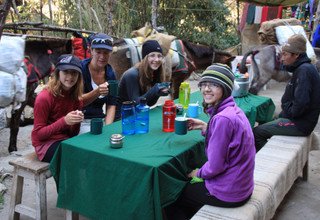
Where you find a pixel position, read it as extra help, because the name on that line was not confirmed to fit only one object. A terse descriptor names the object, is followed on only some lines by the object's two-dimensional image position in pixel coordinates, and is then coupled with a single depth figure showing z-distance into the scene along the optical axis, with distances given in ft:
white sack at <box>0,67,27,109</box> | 12.99
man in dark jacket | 11.21
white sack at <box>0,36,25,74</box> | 12.87
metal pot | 7.67
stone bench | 7.13
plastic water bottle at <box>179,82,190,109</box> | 11.92
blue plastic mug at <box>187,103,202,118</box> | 10.39
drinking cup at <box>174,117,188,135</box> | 8.18
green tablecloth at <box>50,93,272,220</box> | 6.95
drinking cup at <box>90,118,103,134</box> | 8.77
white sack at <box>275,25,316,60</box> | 21.03
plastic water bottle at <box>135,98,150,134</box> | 8.98
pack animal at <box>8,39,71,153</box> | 15.53
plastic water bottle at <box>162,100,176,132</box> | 9.07
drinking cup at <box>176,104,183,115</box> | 10.69
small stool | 9.03
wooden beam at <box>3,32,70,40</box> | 14.58
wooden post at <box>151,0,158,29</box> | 28.94
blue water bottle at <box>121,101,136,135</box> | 8.66
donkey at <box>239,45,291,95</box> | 21.33
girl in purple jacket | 6.59
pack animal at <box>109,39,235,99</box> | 18.86
